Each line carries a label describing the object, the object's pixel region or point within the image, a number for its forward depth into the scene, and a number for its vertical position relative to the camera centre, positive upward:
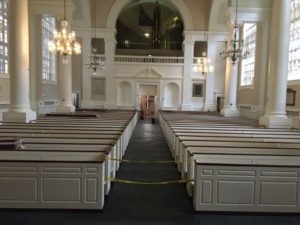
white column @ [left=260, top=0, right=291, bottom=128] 8.35 +0.94
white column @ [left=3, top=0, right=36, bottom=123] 8.26 +0.90
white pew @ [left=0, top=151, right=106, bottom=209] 3.94 -1.24
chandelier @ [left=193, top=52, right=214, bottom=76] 15.23 +1.65
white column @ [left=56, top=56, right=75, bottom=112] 12.79 +0.28
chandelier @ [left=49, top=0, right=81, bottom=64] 9.41 +1.69
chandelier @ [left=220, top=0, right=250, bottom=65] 10.59 +1.73
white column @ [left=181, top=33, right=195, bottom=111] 18.33 +1.53
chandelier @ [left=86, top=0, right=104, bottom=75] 16.65 +2.07
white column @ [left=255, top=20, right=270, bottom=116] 12.51 +1.57
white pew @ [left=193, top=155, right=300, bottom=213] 3.99 -1.25
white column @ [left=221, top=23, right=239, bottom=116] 13.56 +0.23
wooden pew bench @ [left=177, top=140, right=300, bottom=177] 5.21 -0.86
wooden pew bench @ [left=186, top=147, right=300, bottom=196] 4.57 -0.89
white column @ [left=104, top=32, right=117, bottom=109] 18.12 +1.41
